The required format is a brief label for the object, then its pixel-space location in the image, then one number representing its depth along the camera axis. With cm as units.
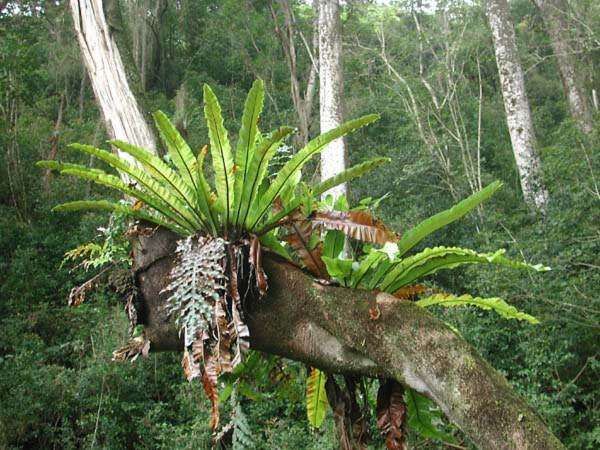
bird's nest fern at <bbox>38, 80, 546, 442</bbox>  217
